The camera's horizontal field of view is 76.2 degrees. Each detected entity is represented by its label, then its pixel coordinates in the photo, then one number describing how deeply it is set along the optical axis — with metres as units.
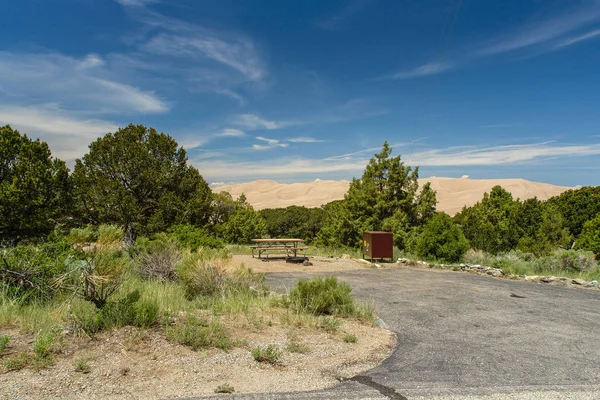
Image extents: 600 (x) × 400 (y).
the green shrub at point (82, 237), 10.95
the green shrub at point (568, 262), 13.41
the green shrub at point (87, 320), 5.14
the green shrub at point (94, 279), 5.27
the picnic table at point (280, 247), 17.11
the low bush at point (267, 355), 4.89
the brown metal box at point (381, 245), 16.64
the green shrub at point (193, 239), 12.83
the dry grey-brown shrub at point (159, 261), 9.30
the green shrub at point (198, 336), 5.15
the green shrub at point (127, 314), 5.37
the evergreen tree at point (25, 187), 14.48
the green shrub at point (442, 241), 16.25
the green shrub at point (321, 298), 7.15
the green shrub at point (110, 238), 10.97
